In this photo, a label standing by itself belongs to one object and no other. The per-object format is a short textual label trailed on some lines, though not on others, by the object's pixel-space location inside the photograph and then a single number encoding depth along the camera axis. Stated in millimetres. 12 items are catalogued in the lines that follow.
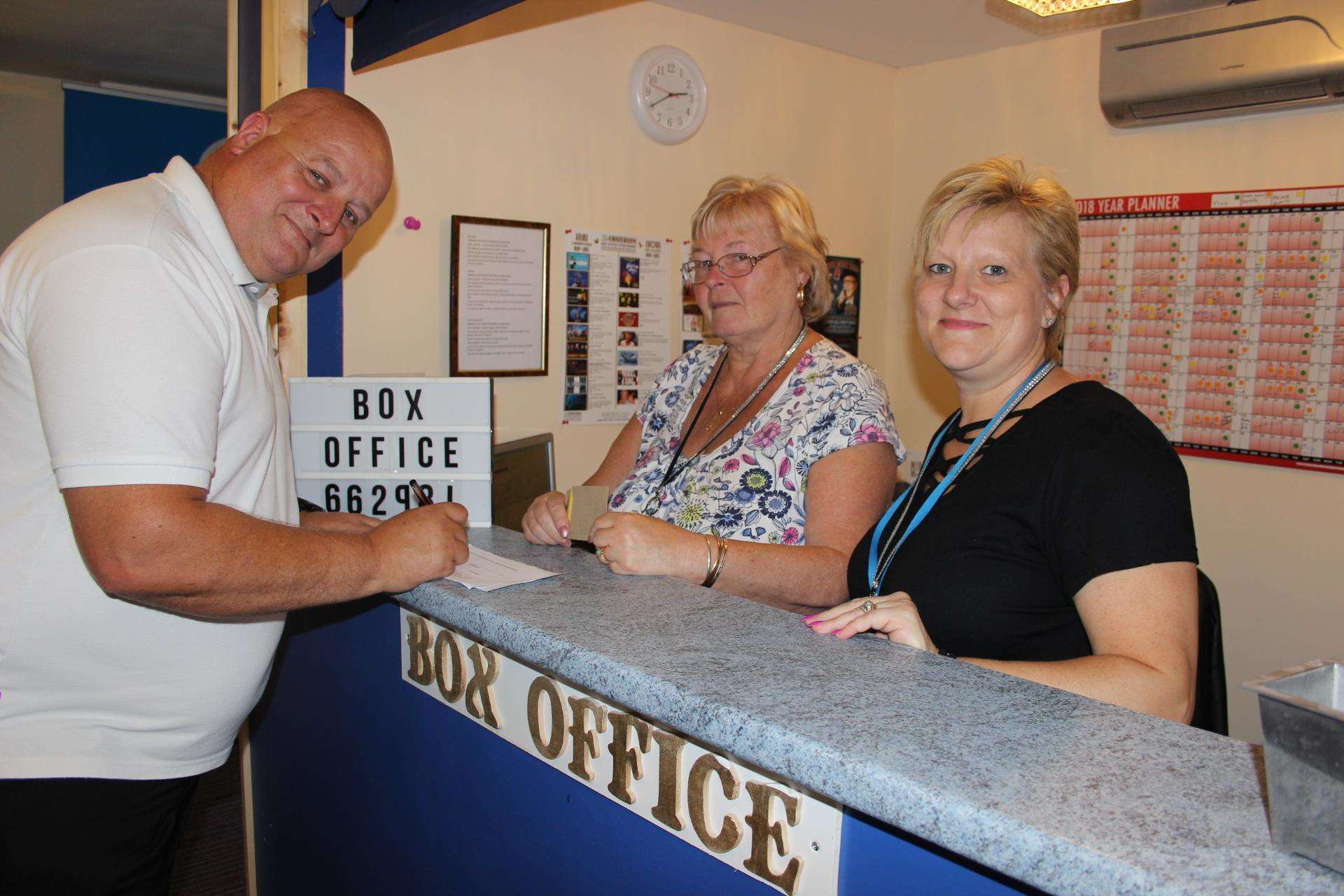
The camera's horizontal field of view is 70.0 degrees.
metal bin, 589
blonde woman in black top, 1128
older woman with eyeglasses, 1577
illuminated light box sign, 1866
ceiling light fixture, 2848
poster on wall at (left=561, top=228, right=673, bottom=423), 3176
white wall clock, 3250
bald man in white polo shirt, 1077
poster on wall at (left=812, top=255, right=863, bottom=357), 3923
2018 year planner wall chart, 2996
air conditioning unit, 2840
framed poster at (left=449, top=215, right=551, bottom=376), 2863
